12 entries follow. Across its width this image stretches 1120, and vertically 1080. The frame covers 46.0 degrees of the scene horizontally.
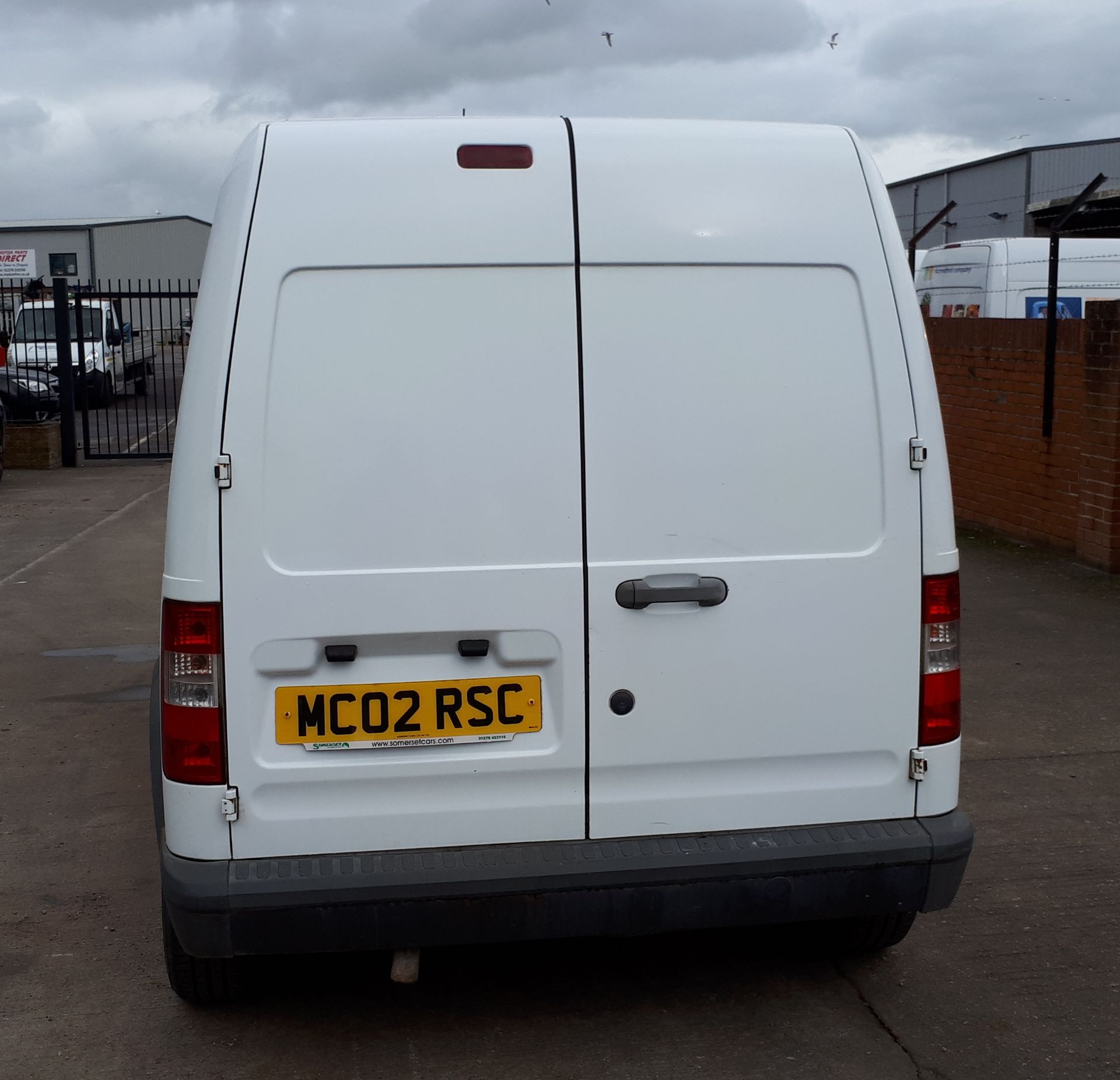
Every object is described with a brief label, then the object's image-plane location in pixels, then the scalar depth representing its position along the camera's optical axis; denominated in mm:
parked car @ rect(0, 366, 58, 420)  19047
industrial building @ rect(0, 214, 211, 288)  52031
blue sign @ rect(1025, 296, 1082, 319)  12219
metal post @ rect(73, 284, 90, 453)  15938
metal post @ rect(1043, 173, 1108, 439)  9141
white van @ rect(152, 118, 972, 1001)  2980
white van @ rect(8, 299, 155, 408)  21734
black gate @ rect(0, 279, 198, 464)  16422
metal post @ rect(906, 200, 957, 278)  11547
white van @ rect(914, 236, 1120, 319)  12336
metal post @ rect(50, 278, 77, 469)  16219
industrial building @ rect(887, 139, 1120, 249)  30875
